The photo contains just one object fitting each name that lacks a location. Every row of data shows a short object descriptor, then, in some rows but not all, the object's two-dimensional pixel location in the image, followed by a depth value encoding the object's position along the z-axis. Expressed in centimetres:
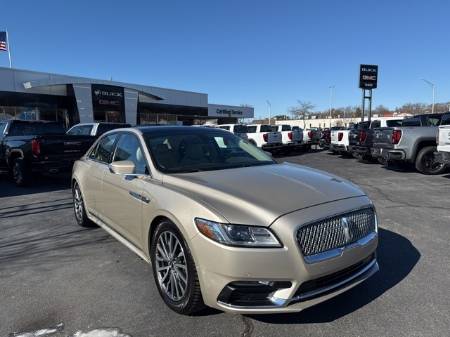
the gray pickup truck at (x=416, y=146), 1238
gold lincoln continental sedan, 296
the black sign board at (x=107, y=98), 3116
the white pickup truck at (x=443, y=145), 1041
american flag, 2934
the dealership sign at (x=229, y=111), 5709
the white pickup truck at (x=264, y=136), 2233
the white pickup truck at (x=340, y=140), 1872
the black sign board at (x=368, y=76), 3262
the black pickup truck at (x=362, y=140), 1603
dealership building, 3011
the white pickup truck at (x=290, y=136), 2323
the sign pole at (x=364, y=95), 3346
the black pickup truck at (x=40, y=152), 1059
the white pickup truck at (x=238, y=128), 2362
